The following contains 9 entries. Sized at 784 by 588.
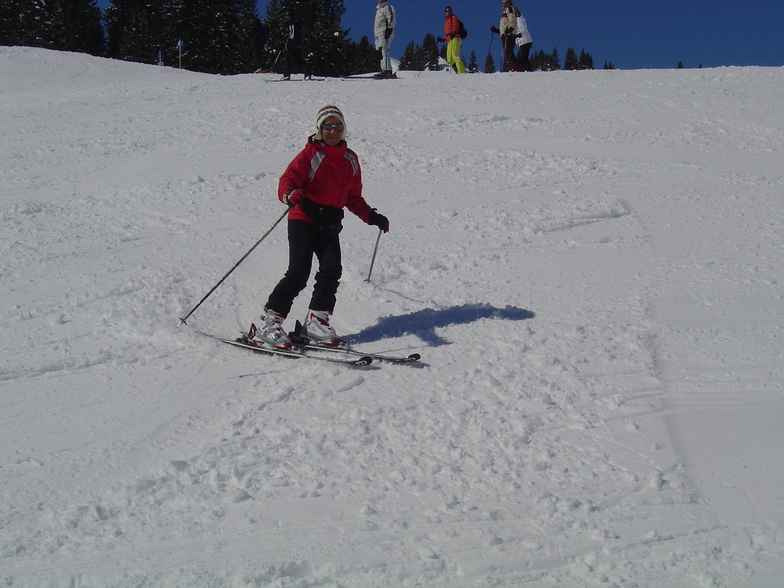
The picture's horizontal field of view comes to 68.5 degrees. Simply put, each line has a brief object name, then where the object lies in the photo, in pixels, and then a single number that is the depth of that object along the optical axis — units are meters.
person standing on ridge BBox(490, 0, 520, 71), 14.85
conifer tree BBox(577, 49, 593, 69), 95.82
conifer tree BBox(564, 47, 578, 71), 104.31
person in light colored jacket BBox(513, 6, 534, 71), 14.47
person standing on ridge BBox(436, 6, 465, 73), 15.86
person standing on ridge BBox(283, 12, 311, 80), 15.61
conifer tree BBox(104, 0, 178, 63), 44.84
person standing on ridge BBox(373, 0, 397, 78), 15.91
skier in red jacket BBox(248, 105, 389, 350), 4.04
